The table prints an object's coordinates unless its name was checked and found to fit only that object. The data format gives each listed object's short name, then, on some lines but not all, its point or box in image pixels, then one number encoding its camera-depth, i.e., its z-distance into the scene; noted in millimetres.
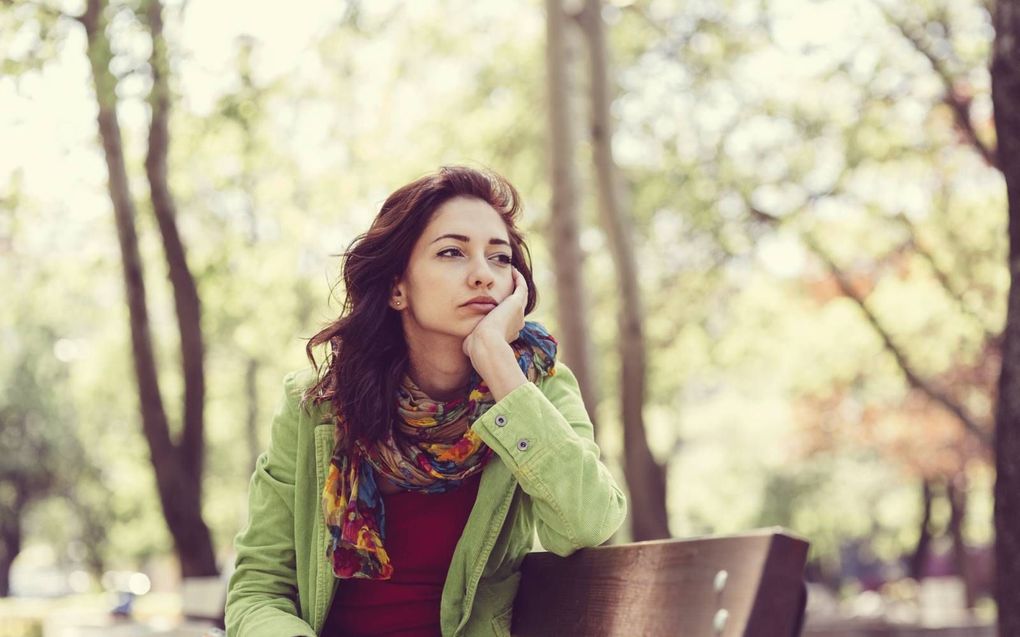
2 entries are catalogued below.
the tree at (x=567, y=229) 10789
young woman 3035
